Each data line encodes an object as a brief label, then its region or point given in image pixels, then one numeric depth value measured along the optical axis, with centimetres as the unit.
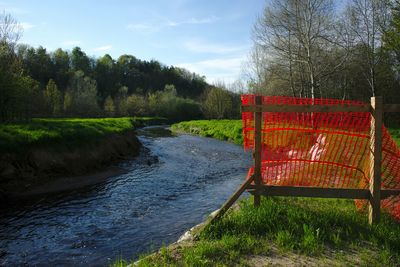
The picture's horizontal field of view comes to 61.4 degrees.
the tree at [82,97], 6438
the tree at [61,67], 9706
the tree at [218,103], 6881
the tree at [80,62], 11525
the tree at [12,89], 1881
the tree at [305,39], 2811
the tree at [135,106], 8038
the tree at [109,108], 7157
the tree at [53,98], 5509
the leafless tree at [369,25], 3002
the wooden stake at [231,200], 622
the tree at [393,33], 2756
